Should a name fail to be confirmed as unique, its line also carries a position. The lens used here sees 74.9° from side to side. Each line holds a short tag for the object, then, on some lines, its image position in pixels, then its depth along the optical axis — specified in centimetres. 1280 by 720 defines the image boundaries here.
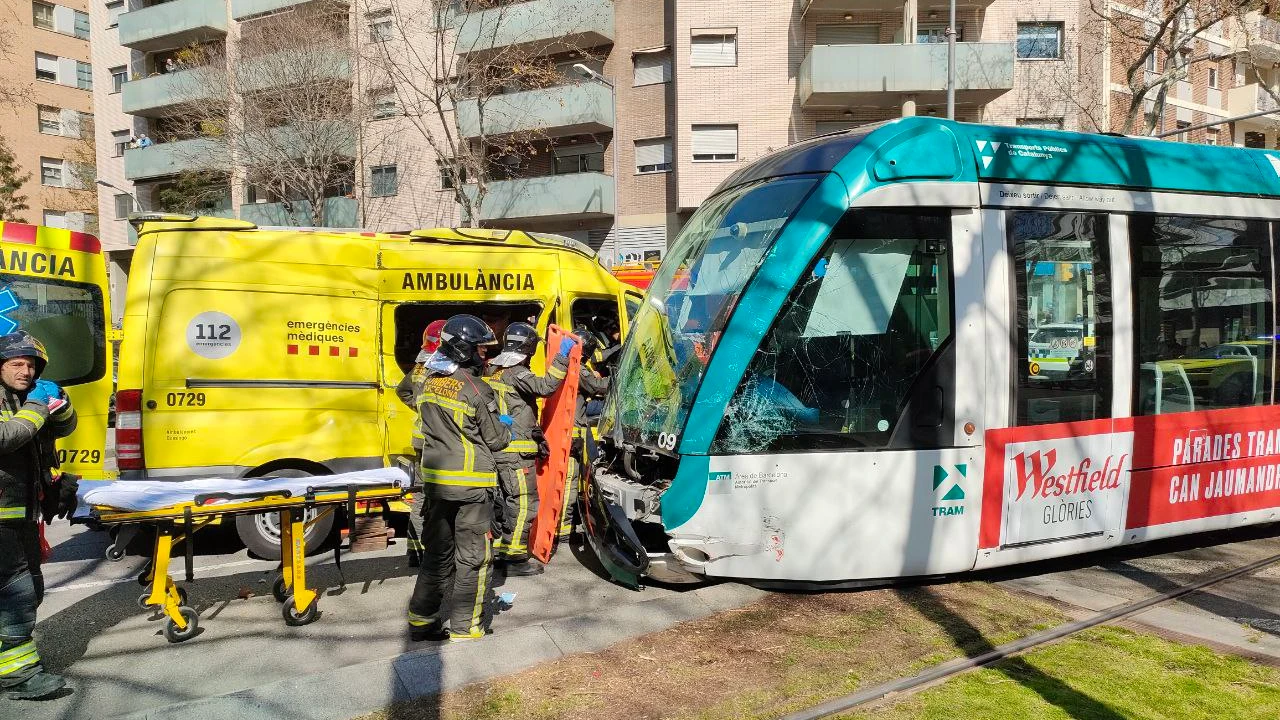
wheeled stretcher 471
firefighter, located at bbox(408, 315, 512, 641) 478
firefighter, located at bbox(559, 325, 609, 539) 611
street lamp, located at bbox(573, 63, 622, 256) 2138
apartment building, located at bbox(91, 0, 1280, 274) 2247
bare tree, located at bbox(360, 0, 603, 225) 2136
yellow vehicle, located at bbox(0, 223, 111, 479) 683
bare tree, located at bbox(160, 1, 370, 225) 2131
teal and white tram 489
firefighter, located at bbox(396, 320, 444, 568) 602
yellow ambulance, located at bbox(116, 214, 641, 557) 655
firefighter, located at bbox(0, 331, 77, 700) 414
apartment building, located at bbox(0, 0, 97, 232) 3988
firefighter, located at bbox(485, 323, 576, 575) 564
